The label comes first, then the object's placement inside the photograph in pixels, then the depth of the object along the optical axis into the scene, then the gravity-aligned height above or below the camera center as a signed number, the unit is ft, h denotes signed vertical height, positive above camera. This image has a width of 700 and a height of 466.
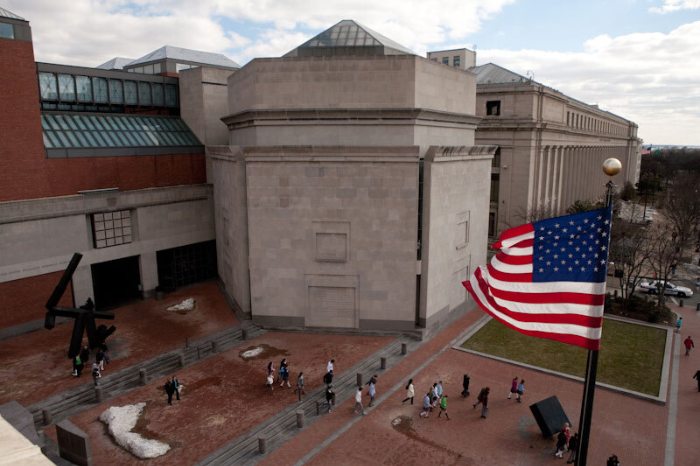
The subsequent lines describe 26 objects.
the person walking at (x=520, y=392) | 76.25 -37.41
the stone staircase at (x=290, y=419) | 63.36 -38.86
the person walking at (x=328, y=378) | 75.87 -34.84
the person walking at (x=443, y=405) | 71.61 -37.06
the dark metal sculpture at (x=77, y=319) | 86.74 -29.66
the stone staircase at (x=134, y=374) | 73.72 -37.77
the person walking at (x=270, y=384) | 77.82 -36.89
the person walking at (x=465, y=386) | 78.12 -37.23
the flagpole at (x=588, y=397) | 35.65 -18.43
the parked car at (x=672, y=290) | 145.07 -40.71
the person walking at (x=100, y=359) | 82.12 -34.59
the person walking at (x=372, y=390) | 75.66 -36.77
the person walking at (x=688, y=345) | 97.03 -37.98
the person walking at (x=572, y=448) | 62.23 -37.99
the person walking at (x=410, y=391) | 75.15 -36.51
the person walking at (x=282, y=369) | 79.66 -35.04
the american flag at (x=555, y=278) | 36.63 -9.86
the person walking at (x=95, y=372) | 78.48 -35.11
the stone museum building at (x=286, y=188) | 97.30 -6.86
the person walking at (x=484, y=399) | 72.69 -36.73
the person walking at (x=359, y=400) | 72.59 -36.78
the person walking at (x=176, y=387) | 75.61 -36.17
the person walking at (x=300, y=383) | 75.87 -35.64
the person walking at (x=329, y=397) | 73.47 -36.88
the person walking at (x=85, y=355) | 86.94 -35.77
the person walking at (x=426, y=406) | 72.69 -37.73
